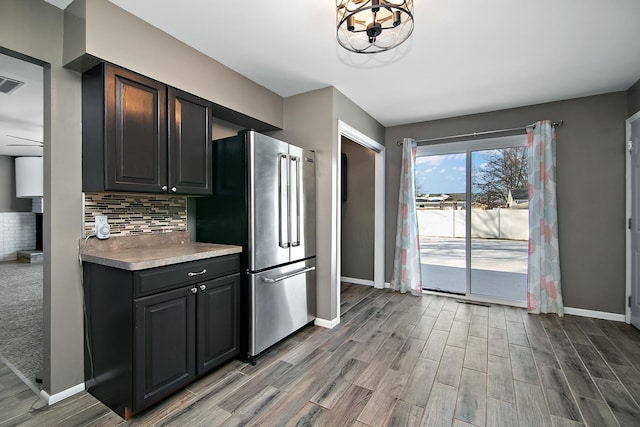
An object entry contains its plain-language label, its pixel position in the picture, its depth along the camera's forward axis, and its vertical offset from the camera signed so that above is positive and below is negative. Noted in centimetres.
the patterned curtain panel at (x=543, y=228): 340 -18
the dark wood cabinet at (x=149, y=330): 169 -74
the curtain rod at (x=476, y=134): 346 +105
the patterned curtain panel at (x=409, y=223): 421 -15
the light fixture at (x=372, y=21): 160 +123
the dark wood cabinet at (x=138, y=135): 184 +54
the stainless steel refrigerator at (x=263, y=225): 238 -10
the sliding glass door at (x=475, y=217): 383 -7
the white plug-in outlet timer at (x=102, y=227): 203 -10
